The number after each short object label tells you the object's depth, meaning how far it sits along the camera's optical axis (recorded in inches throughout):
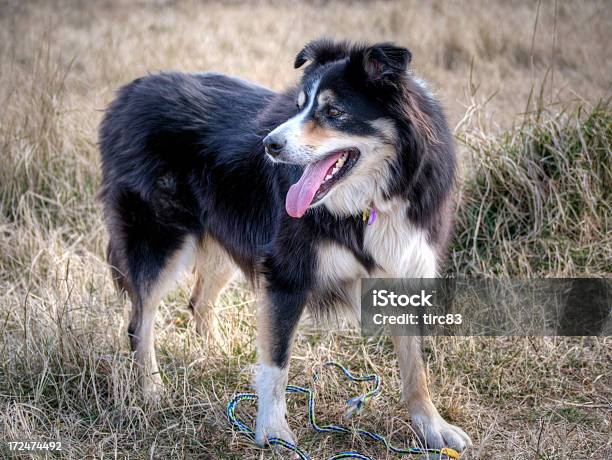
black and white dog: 114.8
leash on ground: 119.8
